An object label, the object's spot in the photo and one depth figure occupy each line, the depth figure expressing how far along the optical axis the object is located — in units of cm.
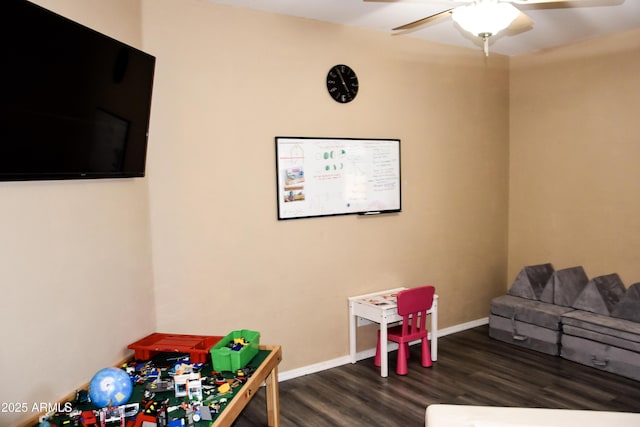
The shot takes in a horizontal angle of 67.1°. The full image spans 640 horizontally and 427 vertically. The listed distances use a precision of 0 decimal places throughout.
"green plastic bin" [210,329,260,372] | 257
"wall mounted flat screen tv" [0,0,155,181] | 177
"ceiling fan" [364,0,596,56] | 225
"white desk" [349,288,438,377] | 375
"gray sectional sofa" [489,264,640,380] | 373
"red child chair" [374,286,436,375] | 375
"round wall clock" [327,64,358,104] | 387
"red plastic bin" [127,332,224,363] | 271
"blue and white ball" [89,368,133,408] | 215
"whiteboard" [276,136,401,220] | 368
